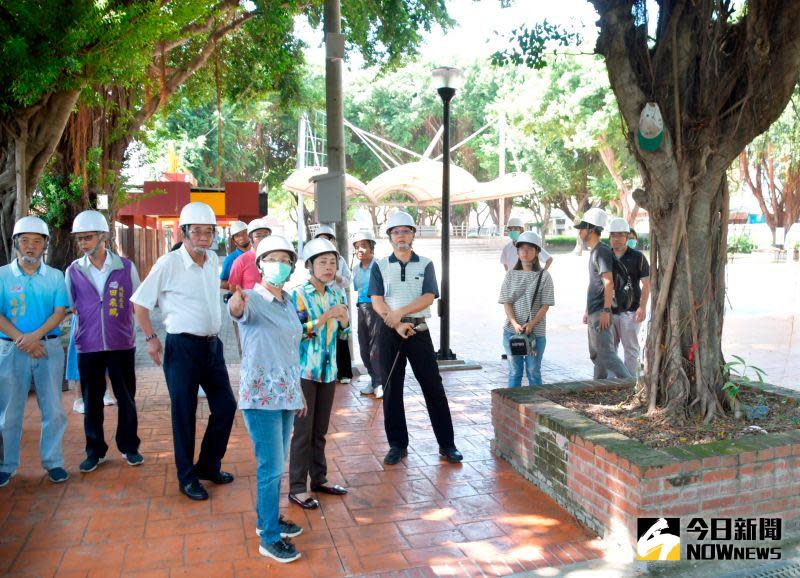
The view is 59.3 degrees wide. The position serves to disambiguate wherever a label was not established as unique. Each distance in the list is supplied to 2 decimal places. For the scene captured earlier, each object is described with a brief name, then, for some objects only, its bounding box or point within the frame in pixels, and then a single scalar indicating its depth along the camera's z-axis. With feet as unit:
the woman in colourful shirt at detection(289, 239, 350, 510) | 13.99
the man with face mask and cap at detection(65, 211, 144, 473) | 16.57
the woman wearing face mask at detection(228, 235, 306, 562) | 11.96
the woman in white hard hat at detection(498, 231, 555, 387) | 20.63
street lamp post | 29.84
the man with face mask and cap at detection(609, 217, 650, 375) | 22.00
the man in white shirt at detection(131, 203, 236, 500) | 14.94
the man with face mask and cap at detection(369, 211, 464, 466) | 16.99
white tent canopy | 106.73
